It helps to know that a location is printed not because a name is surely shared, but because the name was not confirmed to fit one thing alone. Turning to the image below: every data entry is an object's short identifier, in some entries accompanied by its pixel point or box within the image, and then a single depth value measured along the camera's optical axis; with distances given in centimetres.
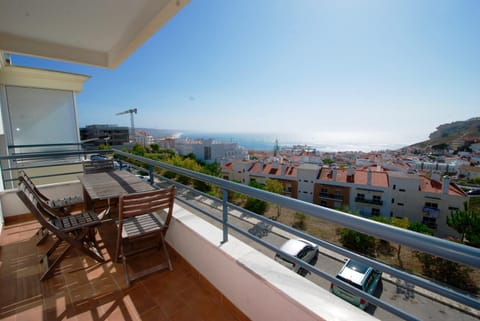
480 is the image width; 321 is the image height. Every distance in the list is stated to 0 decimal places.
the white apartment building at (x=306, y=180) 2625
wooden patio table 228
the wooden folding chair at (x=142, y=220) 172
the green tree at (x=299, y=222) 1537
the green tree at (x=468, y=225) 1451
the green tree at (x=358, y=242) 1293
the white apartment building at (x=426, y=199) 2047
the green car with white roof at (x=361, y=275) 618
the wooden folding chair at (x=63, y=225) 168
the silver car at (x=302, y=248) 696
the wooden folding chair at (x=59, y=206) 242
